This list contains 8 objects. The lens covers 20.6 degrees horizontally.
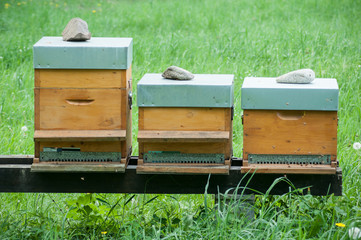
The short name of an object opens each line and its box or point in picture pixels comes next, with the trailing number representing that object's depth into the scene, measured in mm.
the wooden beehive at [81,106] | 5627
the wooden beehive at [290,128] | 5444
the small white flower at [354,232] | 5185
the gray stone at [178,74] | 5756
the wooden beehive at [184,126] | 5513
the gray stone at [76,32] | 5964
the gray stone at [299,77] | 5724
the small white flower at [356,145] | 6911
